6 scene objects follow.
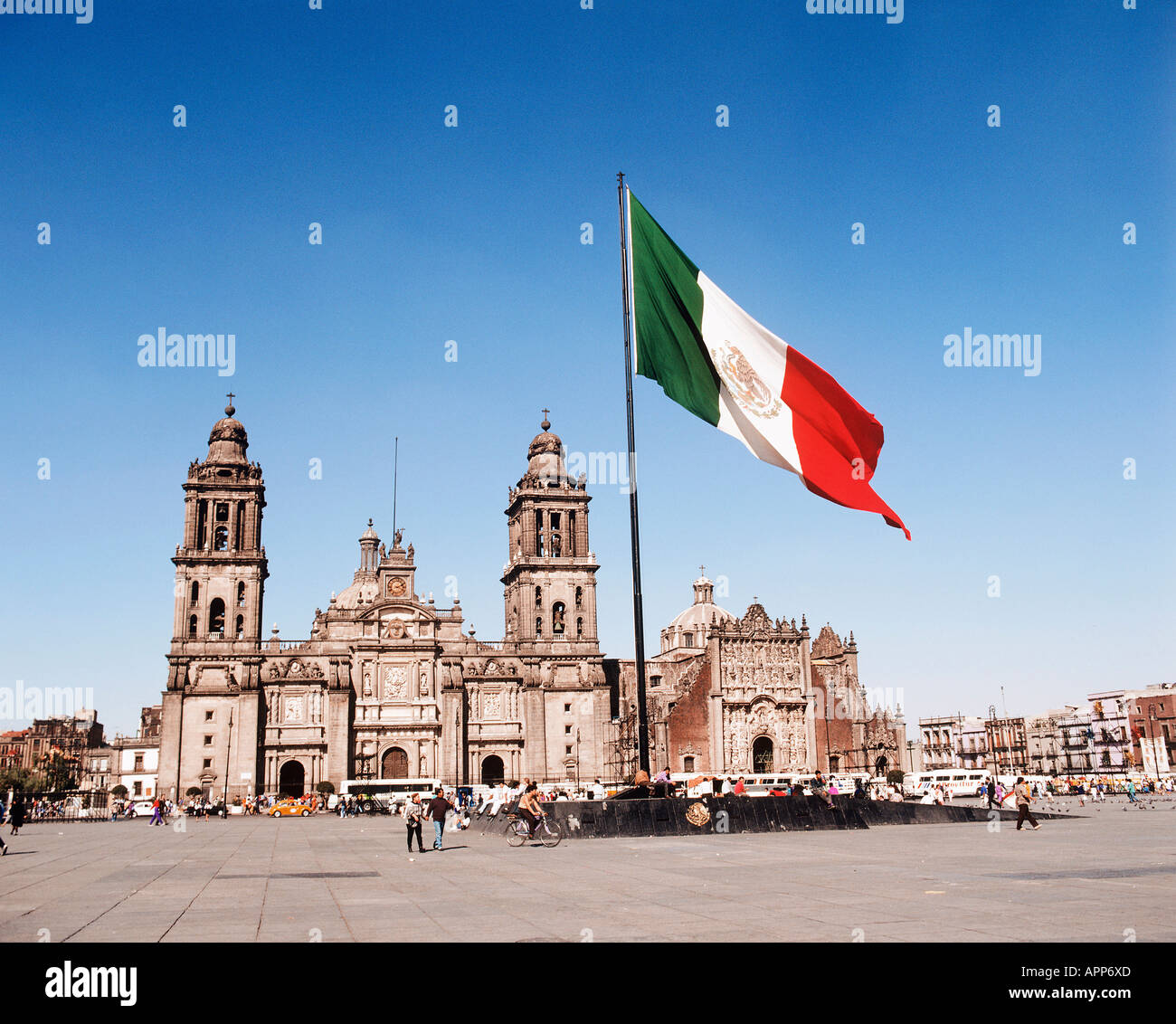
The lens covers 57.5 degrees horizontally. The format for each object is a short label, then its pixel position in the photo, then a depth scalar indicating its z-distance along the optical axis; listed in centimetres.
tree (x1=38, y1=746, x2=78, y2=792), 12027
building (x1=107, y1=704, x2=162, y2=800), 10231
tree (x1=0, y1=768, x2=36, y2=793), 10982
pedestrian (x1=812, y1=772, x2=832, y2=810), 4607
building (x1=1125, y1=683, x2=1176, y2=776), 10688
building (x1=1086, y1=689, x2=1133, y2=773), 11244
